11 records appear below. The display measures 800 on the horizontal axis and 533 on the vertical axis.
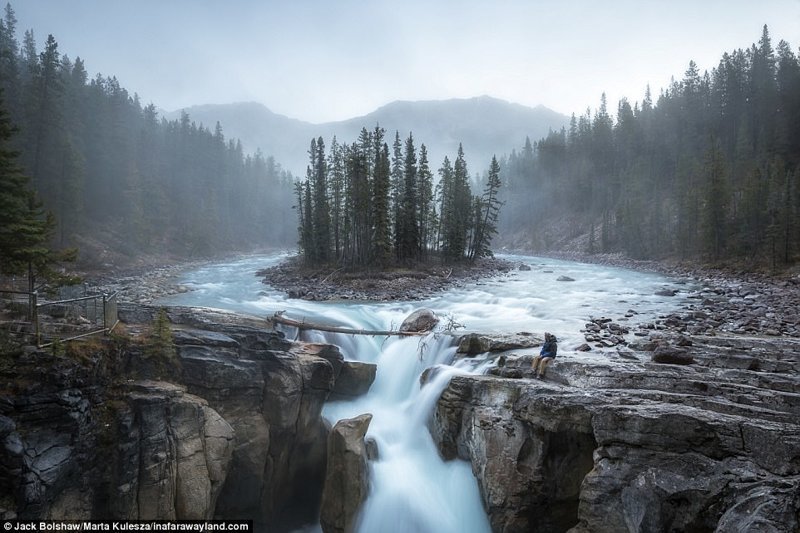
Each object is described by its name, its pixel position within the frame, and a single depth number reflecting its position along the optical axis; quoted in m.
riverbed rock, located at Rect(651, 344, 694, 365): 11.48
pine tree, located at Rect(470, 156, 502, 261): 59.75
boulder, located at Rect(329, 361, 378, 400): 15.80
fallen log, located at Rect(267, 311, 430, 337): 19.08
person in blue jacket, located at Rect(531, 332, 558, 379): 12.16
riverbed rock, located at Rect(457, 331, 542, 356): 15.44
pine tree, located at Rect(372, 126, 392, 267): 44.34
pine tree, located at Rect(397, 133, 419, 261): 49.91
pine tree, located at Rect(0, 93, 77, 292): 11.34
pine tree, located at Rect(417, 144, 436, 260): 53.50
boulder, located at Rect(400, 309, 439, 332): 20.05
